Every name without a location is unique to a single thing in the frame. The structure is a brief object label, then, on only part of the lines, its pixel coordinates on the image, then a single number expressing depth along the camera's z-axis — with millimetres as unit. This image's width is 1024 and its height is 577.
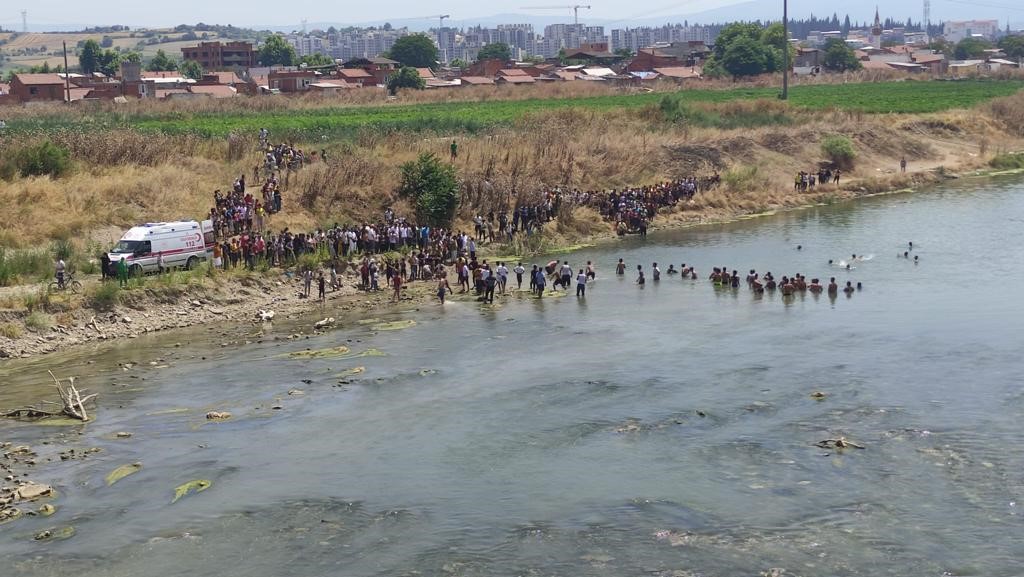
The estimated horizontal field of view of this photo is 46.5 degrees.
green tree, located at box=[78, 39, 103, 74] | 196625
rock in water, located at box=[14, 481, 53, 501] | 26828
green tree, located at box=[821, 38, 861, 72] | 177500
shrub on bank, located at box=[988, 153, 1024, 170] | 87562
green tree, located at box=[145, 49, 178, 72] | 195000
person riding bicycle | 42875
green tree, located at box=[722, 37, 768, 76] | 151750
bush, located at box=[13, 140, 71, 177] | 55250
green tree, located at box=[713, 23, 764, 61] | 170125
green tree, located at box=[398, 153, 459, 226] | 58531
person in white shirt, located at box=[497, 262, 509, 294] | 47341
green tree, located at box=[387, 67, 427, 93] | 135250
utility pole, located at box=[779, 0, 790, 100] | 109000
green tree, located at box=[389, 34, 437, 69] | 180375
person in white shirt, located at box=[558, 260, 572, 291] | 48469
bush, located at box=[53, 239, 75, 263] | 46344
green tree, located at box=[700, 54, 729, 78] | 152575
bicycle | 42906
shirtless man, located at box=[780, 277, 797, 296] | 46312
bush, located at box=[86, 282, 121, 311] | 42344
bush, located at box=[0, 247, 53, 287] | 44000
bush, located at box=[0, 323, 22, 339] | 39500
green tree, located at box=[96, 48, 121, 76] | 195762
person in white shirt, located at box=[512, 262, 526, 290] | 48688
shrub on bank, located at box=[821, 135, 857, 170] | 82625
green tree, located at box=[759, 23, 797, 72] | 154000
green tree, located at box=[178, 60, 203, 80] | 191000
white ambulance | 44750
